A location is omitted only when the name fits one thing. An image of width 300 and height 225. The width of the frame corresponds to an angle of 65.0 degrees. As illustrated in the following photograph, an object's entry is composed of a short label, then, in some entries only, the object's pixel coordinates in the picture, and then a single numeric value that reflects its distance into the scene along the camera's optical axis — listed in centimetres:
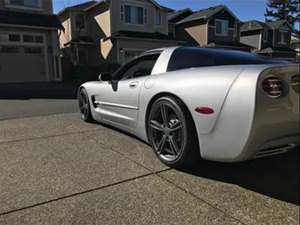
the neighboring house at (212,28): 2272
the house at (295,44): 3445
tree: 4692
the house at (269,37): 2719
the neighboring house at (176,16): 2429
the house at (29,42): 1349
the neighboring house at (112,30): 1796
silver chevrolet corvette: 198
